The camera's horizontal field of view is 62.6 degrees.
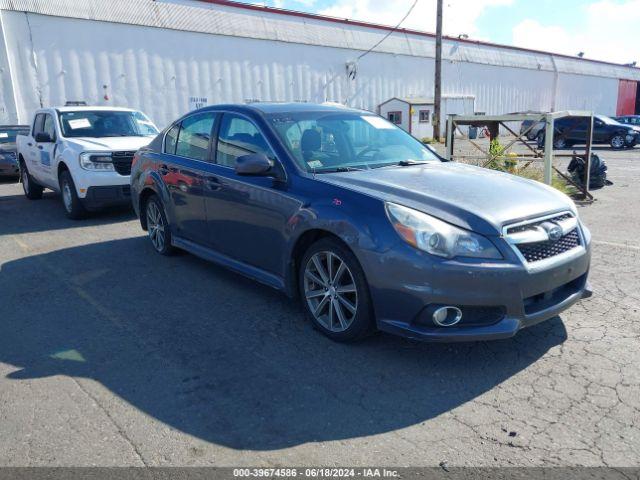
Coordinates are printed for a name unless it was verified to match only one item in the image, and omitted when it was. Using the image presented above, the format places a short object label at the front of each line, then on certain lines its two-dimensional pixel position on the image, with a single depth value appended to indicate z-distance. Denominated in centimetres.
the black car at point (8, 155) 1326
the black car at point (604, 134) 2352
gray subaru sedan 323
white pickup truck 801
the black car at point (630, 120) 2761
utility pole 2497
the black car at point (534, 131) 2495
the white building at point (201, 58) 2003
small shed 3120
